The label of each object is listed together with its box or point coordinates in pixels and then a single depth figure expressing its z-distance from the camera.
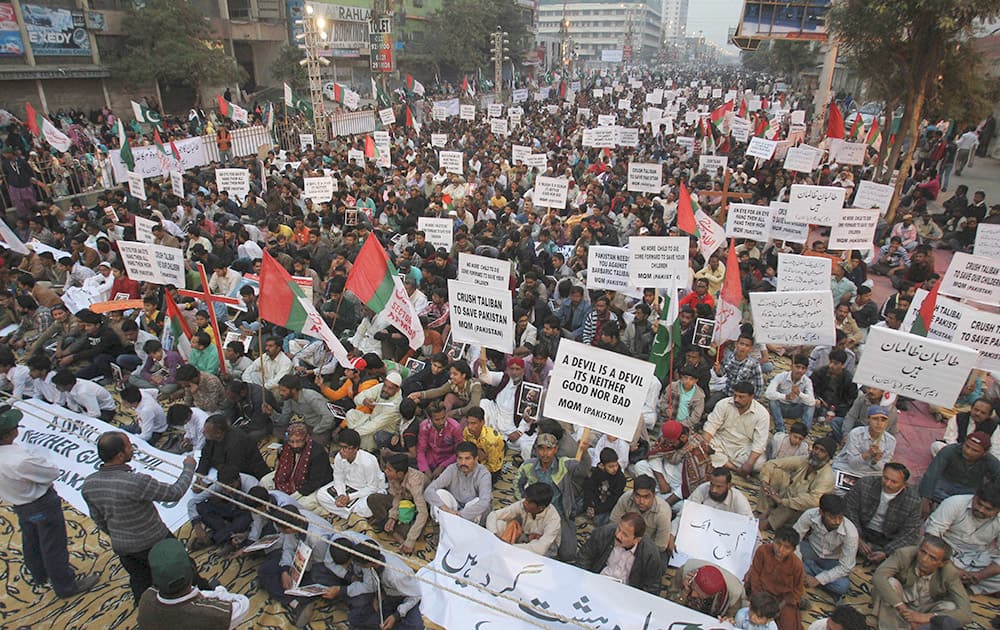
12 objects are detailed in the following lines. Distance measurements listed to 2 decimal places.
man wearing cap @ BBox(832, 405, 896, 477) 5.63
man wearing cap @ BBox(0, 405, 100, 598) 4.26
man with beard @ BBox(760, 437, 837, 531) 5.21
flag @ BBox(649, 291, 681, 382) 6.34
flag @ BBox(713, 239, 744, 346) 7.28
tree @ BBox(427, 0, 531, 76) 48.47
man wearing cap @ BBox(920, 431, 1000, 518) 5.20
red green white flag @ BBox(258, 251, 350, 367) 6.54
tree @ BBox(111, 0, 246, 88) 28.42
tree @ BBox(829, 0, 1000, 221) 11.98
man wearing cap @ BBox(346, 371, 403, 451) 6.52
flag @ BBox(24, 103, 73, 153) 15.40
